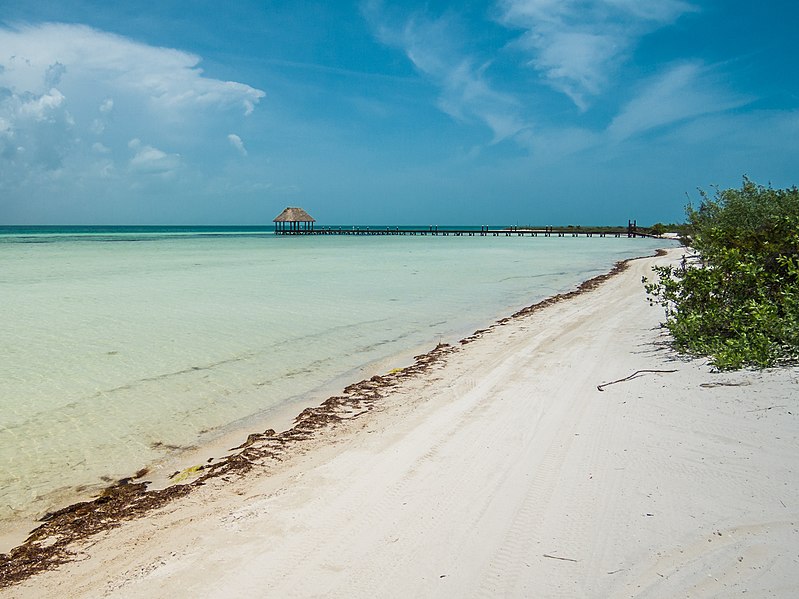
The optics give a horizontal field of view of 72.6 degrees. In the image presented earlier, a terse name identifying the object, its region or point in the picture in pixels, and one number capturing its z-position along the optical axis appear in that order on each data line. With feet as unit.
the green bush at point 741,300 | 16.21
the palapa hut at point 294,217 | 259.60
